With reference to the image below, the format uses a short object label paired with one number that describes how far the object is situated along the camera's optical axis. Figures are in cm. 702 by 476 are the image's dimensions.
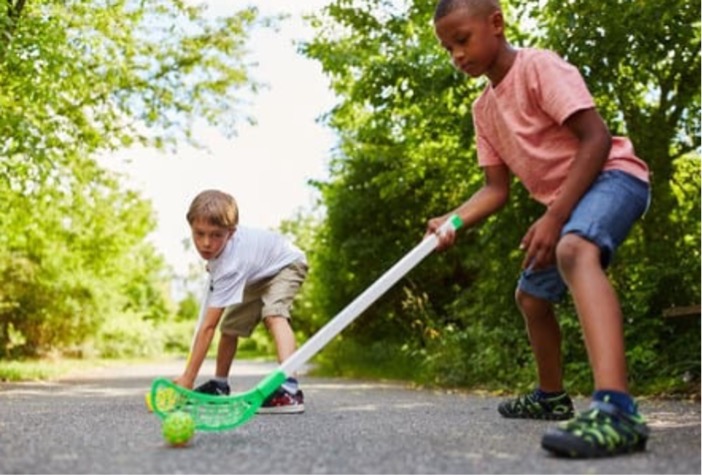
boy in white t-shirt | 448
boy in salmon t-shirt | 269
